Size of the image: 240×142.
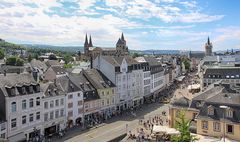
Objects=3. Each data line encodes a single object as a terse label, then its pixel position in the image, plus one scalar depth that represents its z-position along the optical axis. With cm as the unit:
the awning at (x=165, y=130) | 2712
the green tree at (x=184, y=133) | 2315
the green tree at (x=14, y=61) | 8125
